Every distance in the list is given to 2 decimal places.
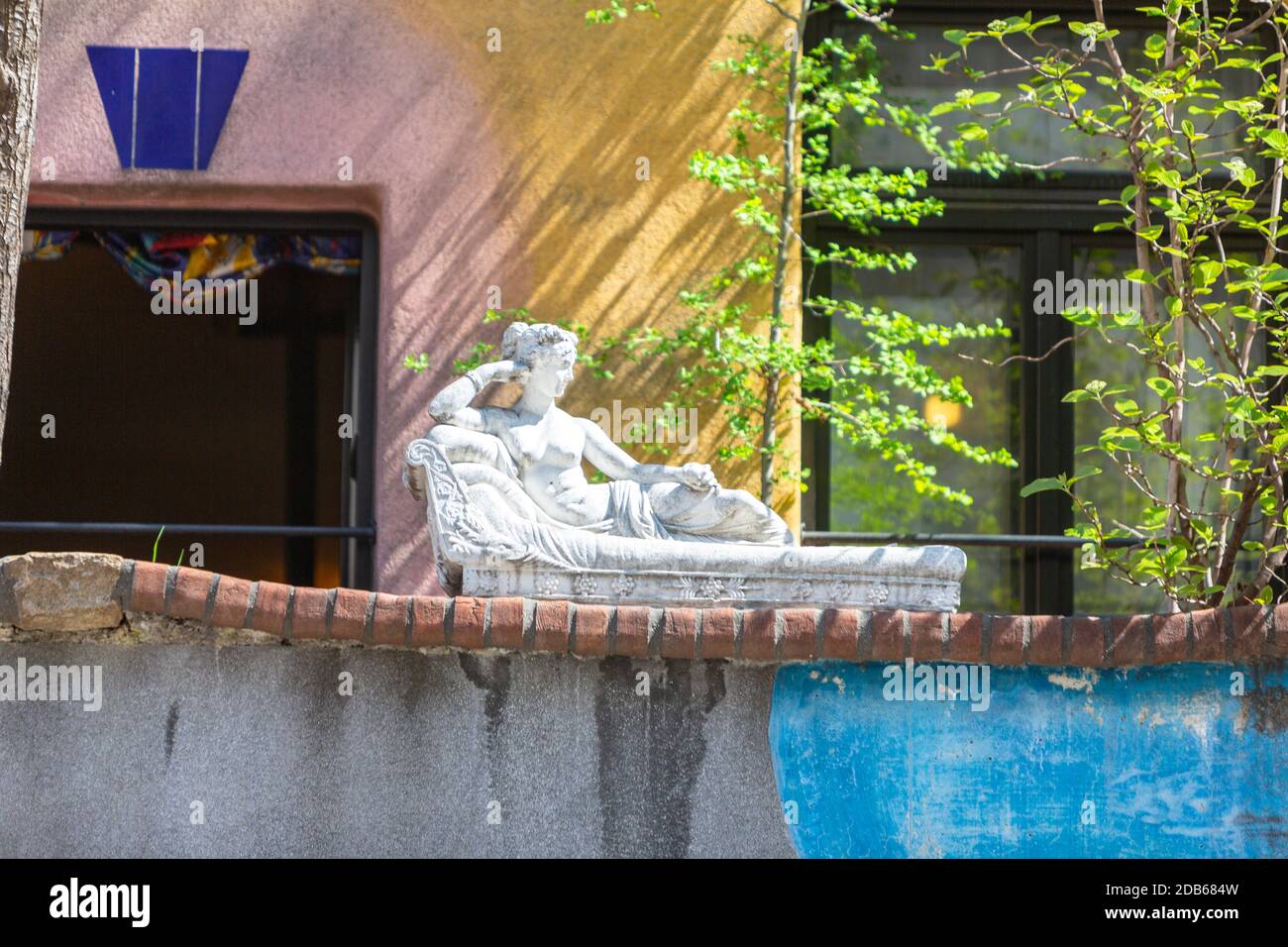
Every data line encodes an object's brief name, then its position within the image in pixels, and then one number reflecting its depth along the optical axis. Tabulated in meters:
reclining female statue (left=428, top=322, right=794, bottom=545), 7.26
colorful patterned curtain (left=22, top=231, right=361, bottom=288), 10.34
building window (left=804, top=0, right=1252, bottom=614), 10.52
